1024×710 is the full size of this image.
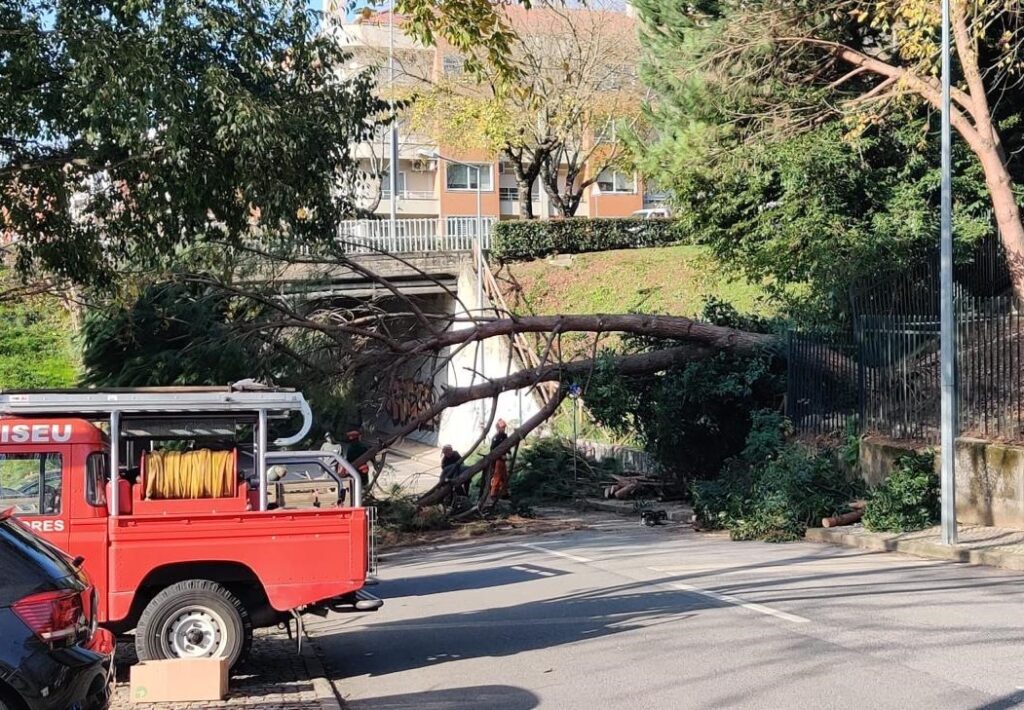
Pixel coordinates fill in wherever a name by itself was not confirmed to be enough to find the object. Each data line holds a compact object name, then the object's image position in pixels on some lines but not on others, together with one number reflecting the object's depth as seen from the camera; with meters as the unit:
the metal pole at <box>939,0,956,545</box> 14.70
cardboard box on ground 7.73
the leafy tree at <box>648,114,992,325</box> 20.78
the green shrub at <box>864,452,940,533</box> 16.23
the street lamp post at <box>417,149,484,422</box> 34.23
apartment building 55.34
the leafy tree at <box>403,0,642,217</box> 41.25
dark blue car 5.48
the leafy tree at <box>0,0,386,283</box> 10.38
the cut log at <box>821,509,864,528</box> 17.14
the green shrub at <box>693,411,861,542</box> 17.27
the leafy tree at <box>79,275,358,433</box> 17.39
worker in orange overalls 20.83
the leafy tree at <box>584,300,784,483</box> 21.16
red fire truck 8.41
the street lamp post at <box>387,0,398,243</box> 39.25
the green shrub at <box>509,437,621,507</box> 23.28
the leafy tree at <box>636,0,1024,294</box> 17.81
